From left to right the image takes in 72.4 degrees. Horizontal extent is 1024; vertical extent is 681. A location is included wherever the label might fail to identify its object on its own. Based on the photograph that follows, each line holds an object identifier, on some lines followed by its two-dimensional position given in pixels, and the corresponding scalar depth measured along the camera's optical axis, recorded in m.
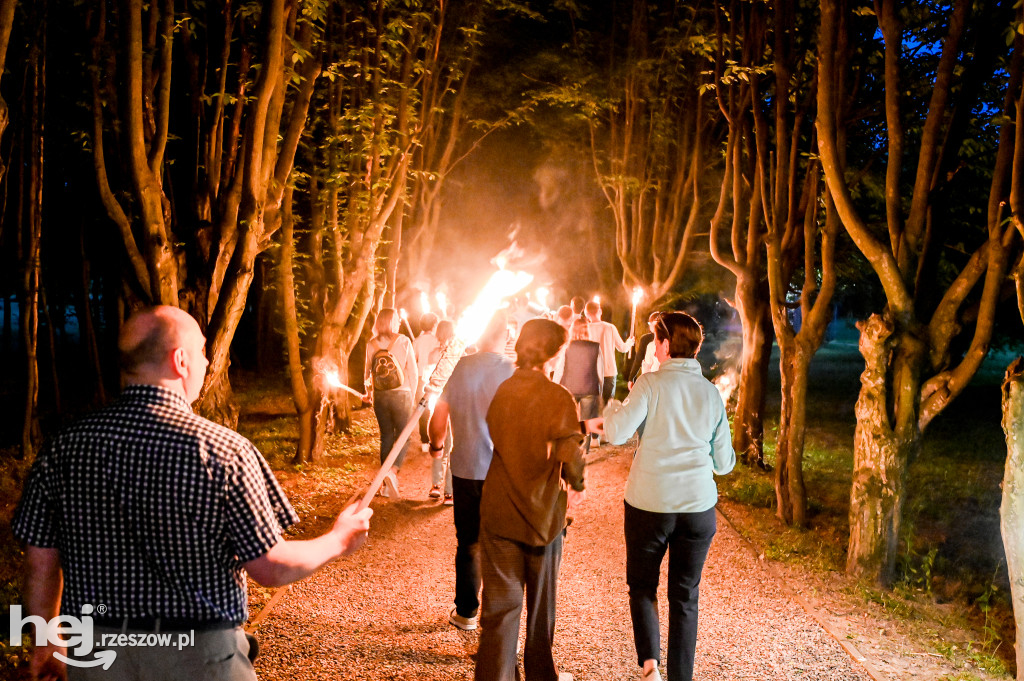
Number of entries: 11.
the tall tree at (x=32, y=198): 9.98
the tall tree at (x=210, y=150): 6.20
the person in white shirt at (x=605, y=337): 11.59
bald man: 2.26
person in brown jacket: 4.00
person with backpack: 8.55
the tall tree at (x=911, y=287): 6.36
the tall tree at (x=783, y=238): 8.26
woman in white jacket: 4.26
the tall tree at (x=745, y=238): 10.58
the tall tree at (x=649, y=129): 16.11
